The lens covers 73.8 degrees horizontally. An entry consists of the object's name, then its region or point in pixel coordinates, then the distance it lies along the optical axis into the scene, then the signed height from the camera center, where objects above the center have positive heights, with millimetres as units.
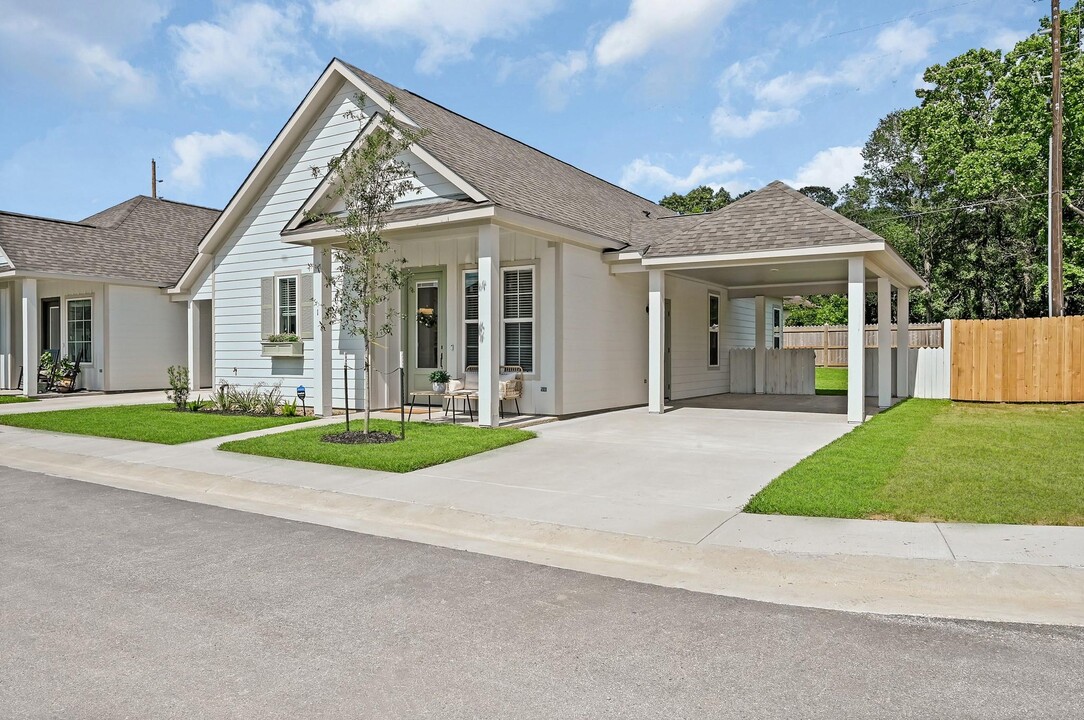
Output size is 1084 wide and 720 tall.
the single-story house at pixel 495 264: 12492 +1895
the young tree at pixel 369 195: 10516 +2481
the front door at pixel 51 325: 22125 +1075
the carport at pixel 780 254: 12461 +1944
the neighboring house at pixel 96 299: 19094 +1753
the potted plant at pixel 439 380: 13750 -409
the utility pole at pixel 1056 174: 19906 +5342
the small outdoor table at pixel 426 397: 13316 -794
